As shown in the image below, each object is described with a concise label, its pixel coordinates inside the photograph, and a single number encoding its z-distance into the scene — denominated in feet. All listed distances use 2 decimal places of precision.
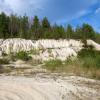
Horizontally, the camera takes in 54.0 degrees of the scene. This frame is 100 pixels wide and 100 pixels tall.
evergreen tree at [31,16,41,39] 98.60
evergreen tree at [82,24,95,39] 106.93
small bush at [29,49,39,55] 64.45
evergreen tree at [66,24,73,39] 100.72
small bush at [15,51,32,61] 55.42
